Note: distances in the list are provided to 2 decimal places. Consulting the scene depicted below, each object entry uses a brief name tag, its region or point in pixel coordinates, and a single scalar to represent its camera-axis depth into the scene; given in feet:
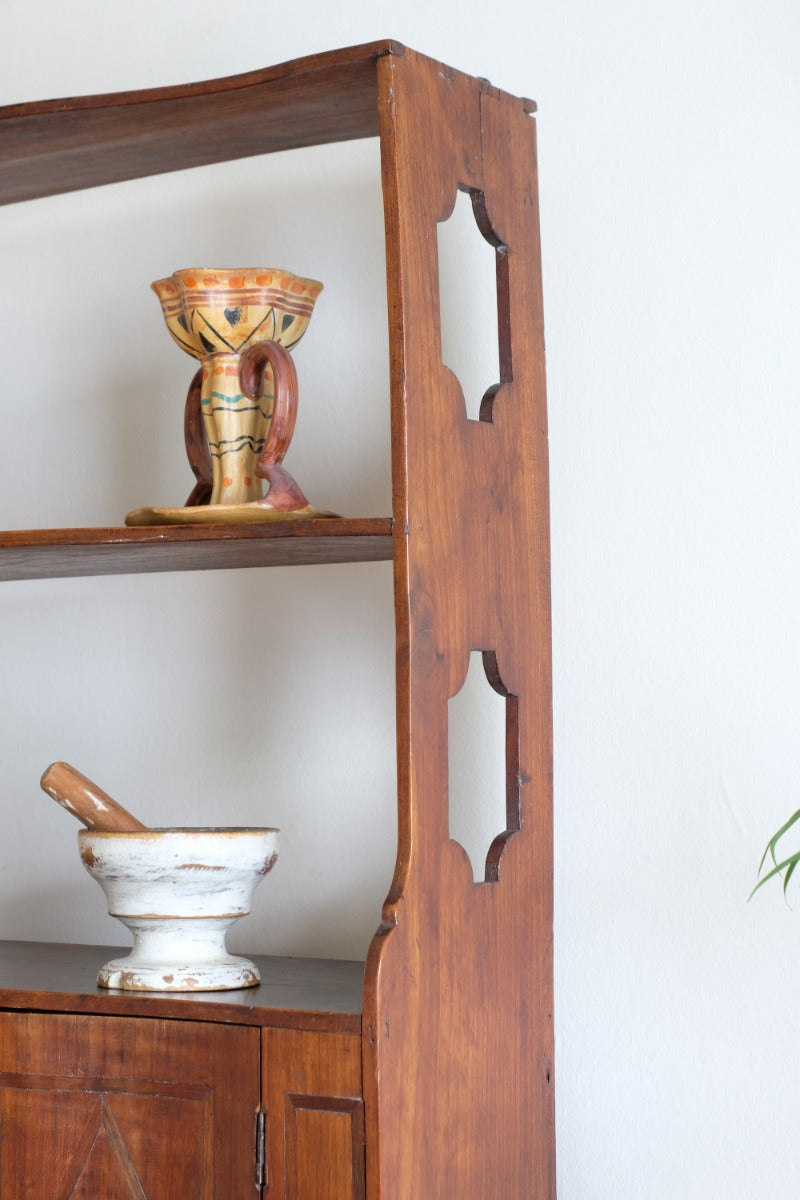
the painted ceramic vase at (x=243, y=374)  7.47
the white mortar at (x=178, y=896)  7.33
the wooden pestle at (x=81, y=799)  7.59
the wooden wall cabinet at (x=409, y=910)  6.96
